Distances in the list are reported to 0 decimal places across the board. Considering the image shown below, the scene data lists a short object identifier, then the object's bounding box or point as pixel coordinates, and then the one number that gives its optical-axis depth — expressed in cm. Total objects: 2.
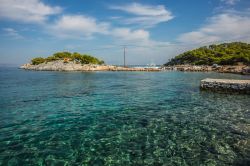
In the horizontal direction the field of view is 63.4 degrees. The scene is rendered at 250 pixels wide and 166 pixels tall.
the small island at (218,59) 9809
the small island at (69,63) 11175
